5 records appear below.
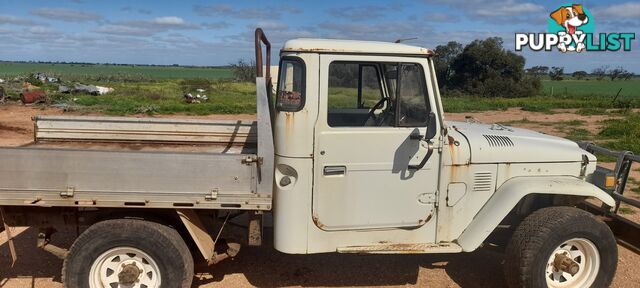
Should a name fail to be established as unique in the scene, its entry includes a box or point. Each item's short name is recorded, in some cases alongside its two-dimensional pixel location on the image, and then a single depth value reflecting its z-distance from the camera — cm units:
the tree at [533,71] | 5042
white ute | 398
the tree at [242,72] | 4750
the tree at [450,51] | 4558
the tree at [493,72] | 4456
